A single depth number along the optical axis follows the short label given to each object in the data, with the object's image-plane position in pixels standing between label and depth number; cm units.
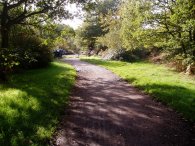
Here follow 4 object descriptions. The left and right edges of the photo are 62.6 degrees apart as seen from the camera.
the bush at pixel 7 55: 745
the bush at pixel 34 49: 1399
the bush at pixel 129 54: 2075
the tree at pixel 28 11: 982
